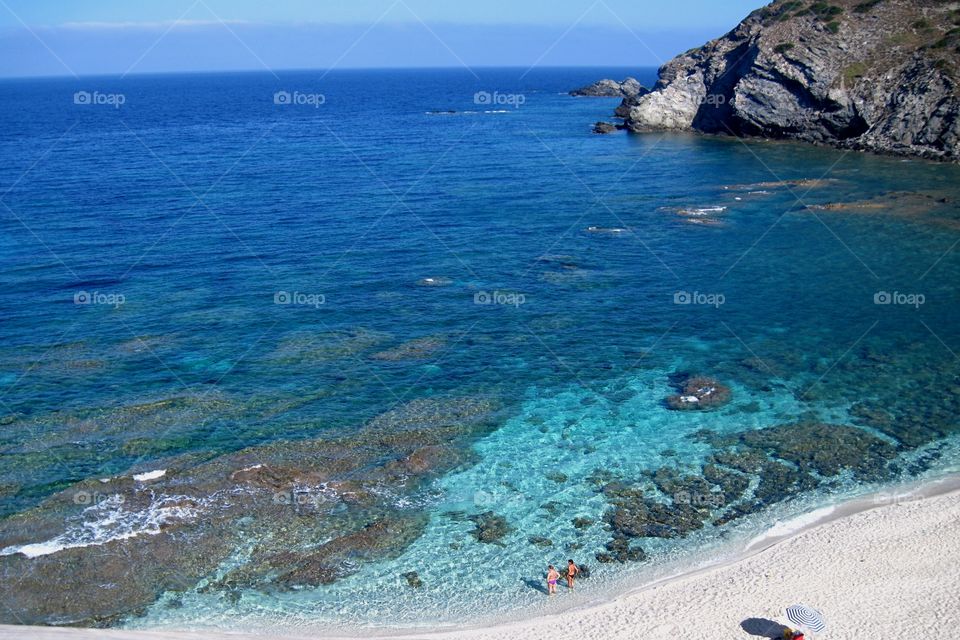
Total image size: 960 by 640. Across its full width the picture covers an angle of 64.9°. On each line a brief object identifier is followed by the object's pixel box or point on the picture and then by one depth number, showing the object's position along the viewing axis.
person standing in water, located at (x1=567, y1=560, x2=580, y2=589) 30.80
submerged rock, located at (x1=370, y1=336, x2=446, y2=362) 50.25
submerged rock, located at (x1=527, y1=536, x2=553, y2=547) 33.50
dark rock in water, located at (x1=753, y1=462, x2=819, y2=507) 36.41
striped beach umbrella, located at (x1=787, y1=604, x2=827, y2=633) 26.47
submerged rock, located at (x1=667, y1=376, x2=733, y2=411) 44.59
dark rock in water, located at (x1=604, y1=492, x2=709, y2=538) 34.16
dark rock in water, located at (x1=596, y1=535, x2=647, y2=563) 32.47
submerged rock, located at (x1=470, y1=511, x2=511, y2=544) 34.00
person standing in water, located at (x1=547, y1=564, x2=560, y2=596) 30.33
